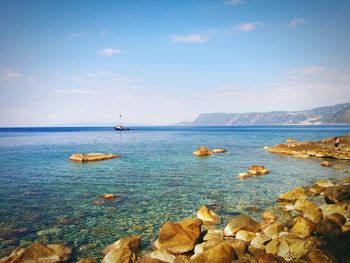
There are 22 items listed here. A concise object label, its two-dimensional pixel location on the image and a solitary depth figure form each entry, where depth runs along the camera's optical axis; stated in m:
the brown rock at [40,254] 10.82
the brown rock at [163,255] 11.03
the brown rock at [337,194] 17.91
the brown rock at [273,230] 12.95
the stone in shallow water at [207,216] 16.11
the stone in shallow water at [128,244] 12.17
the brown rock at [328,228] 11.89
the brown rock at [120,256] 10.80
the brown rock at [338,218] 12.98
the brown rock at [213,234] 13.00
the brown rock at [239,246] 11.00
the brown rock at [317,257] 9.41
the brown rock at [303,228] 12.62
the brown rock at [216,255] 9.88
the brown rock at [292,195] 20.31
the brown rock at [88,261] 10.67
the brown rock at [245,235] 12.52
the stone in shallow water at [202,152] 49.81
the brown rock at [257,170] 30.94
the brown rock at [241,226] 13.37
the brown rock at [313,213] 14.79
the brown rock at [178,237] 11.96
